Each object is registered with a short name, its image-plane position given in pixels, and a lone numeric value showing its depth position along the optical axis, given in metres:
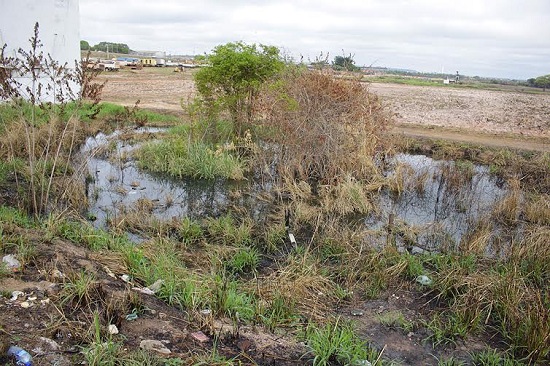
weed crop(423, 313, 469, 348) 4.37
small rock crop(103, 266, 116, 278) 4.72
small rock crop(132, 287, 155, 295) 4.46
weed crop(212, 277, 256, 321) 4.27
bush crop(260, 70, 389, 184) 9.71
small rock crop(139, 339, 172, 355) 3.37
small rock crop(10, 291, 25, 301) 3.77
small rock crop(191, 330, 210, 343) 3.68
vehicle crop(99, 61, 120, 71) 44.19
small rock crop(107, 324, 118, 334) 3.51
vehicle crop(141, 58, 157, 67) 63.00
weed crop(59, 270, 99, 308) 3.85
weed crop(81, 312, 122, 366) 3.06
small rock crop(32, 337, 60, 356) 3.13
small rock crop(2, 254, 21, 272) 4.30
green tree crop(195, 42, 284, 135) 10.84
